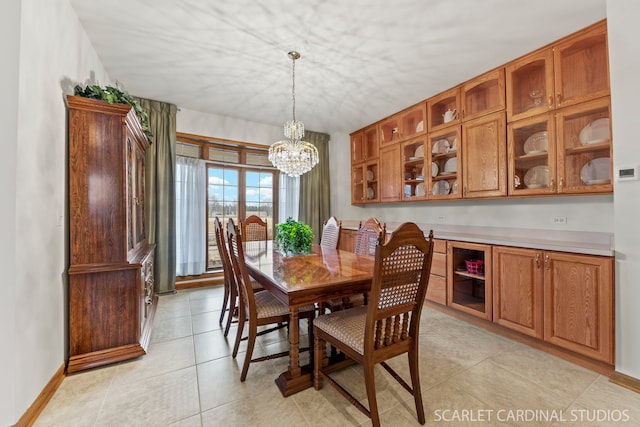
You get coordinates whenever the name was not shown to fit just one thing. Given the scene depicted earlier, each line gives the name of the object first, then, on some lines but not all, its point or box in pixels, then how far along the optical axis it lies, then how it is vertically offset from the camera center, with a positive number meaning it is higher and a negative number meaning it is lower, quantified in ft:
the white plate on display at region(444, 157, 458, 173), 10.78 +2.01
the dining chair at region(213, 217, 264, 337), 7.73 -1.88
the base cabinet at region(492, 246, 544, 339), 7.16 -2.23
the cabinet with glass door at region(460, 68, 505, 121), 9.00 +4.43
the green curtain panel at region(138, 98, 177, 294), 11.57 +1.13
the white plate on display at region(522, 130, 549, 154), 8.23 +2.25
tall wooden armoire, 6.31 -0.70
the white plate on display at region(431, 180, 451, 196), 11.06 +1.09
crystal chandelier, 9.27 +2.20
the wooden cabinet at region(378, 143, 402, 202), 13.04 +2.03
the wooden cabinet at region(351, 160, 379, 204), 14.84 +1.80
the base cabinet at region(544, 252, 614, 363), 5.99 -2.25
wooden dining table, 5.08 -1.41
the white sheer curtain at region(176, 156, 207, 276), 12.86 -0.06
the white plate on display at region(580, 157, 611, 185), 7.13 +1.14
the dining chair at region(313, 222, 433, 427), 4.28 -1.86
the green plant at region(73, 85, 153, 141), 6.56 +3.18
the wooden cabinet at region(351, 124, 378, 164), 14.74 +4.08
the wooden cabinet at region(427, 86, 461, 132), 10.34 +4.41
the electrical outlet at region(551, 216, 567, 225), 8.37 -0.26
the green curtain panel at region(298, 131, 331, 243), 15.69 +1.43
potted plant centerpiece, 8.04 -0.72
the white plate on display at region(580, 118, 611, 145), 7.05 +2.23
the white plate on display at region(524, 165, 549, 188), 8.35 +1.16
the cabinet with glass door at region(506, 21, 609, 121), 7.21 +4.18
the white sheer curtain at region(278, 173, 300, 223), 15.57 +1.02
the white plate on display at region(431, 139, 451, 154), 10.98 +2.84
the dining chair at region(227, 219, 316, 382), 5.77 -2.24
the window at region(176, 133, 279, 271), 13.65 +1.84
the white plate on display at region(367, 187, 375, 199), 15.11 +1.18
